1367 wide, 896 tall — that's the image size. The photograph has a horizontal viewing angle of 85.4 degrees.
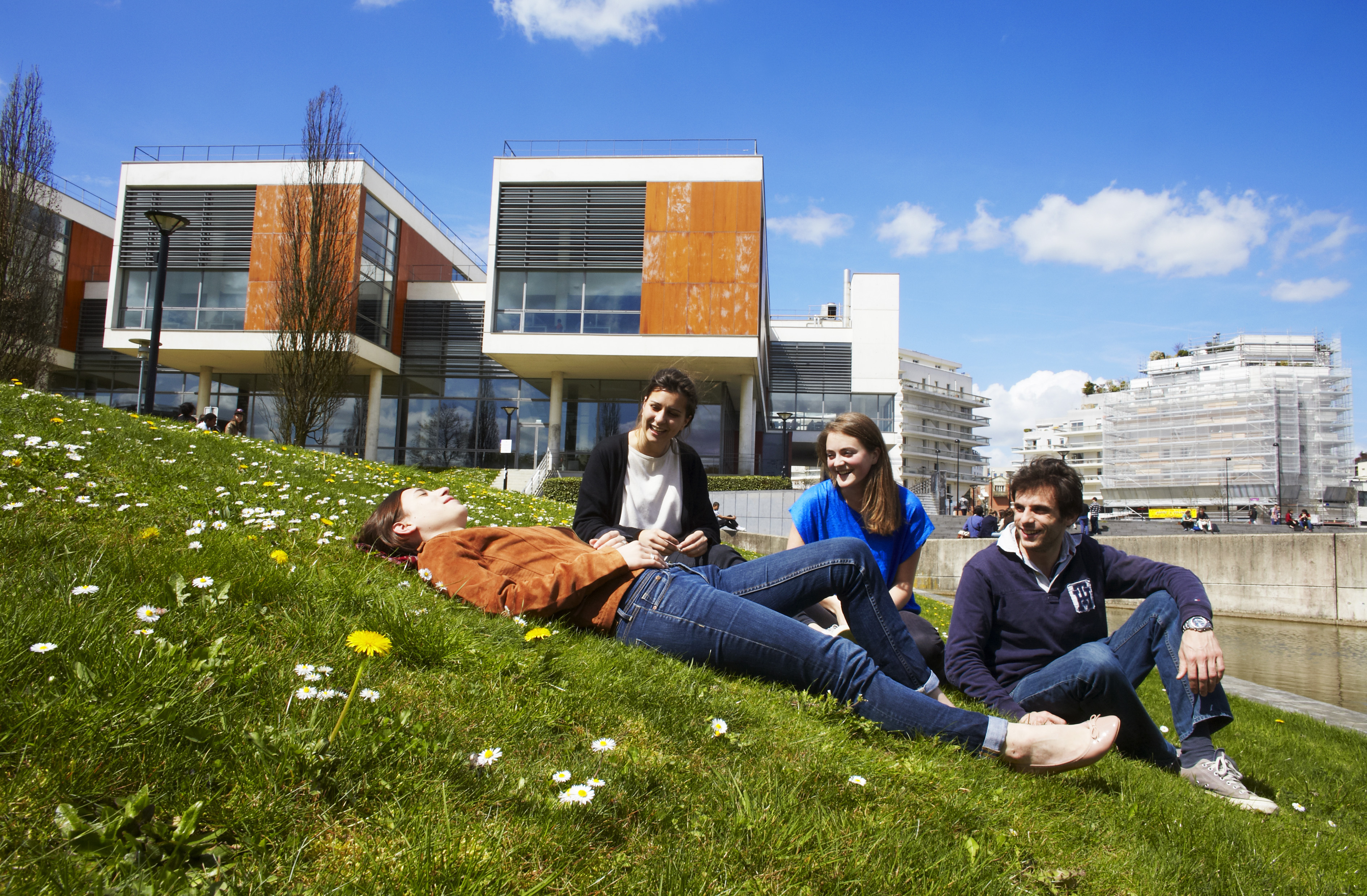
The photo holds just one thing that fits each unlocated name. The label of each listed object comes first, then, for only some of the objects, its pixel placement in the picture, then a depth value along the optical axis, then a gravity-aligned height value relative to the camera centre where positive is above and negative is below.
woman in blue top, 4.10 -0.07
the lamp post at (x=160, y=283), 13.08 +3.30
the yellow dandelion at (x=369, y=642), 1.79 -0.41
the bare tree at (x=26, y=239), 25.66 +8.75
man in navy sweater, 3.07 -0.58
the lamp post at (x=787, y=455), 31.48 +1.66
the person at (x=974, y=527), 17.78 -0.66
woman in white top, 4.14 +0.04
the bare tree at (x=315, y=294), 23.47 +5.95
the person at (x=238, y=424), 17.62 +1.52
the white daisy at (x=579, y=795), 1.66 -0.70
